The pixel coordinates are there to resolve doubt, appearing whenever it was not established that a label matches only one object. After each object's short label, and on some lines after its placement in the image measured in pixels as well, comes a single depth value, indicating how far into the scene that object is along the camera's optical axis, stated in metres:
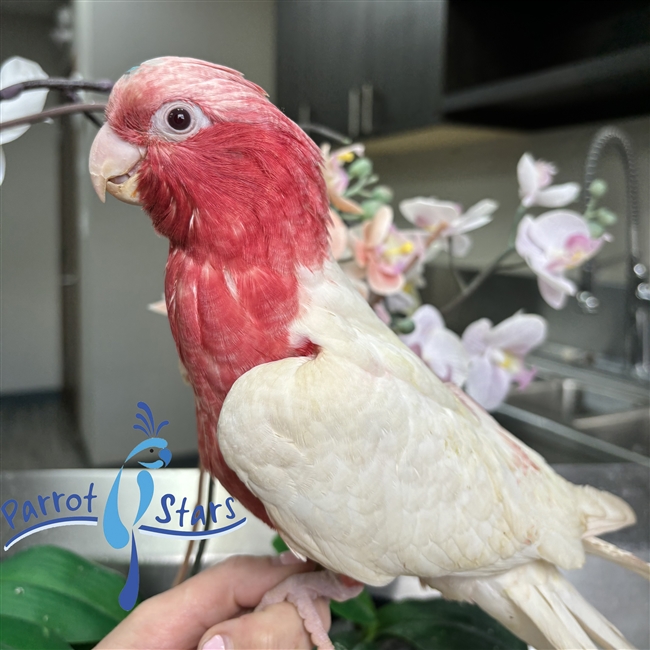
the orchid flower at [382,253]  0.38
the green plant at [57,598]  0.28
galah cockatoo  0.23
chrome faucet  0.95
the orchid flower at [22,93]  0.30
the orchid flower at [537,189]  0.41
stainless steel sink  0.84
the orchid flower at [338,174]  0.36
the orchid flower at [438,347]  0.40
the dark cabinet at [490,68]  0.51
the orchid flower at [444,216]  0.42
